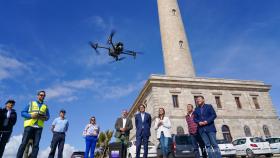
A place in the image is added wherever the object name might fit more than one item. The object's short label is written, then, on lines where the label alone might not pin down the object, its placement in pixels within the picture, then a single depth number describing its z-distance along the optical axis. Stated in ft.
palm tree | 95.62
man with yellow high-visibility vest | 18.57
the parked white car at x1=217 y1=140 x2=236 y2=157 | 46.98
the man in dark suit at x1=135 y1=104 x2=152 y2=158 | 22.54
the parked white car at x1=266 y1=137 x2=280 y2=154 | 48.89
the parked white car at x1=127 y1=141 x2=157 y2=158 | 48.32
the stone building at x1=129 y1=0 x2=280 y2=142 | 78.18
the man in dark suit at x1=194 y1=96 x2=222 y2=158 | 19.17
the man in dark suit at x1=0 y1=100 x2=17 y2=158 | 19.65
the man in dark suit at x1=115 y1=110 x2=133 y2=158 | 25.30
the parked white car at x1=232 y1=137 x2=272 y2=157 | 47.70
